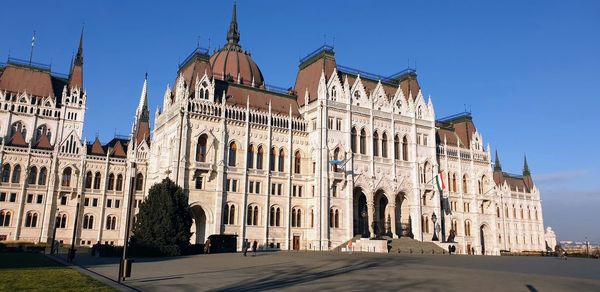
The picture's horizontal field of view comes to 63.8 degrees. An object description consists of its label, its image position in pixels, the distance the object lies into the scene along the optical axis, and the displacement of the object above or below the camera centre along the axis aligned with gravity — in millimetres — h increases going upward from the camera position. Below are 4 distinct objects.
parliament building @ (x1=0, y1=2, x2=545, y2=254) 57906 +9834
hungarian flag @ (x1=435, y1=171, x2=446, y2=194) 67275 +7791
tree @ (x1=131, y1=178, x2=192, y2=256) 40188 +832
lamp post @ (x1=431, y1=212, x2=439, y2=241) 65438 +1360
